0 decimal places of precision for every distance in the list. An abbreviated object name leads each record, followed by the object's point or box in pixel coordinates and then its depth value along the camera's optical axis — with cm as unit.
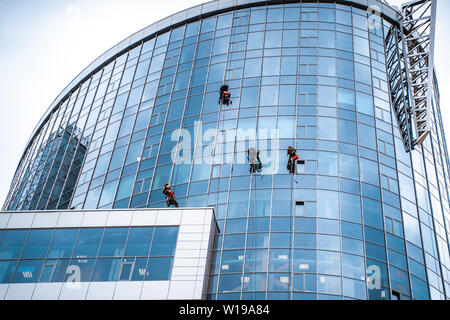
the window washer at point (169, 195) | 3656
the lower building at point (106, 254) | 2936
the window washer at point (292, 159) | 3697
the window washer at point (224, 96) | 4252
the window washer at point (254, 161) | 3834
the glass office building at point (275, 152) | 3381
